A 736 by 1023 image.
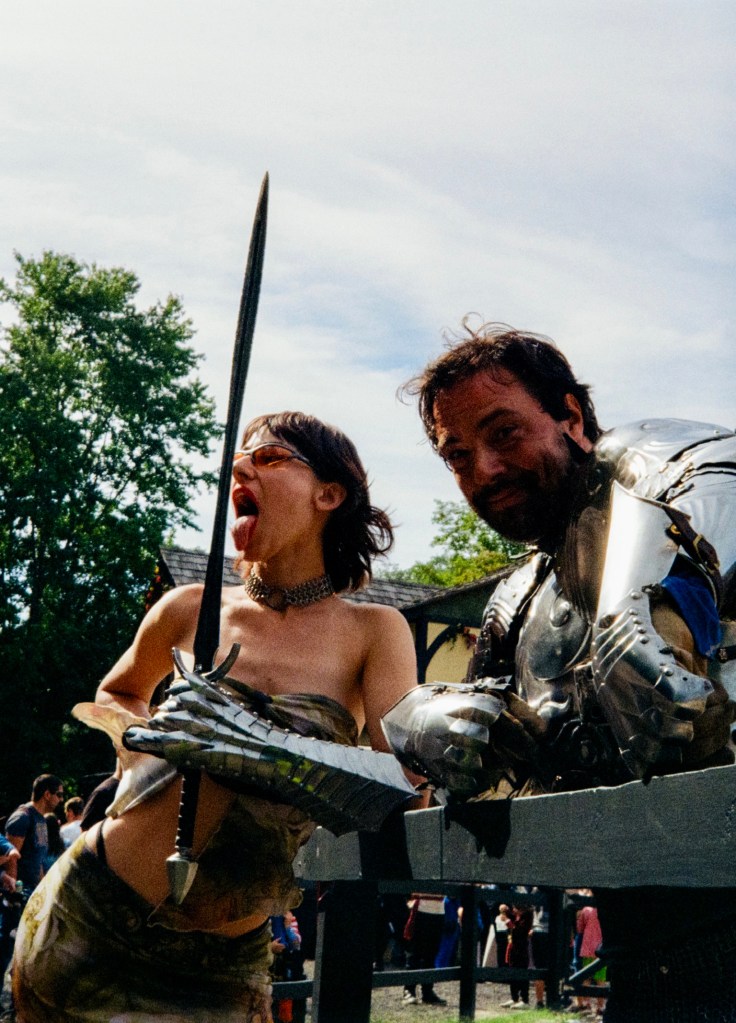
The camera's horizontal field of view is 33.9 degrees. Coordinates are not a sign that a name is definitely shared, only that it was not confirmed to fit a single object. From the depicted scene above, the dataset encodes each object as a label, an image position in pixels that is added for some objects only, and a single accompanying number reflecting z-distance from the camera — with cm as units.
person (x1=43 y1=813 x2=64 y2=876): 875
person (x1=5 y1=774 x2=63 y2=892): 759
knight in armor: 160
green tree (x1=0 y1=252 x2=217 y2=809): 2320
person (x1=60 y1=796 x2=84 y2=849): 885
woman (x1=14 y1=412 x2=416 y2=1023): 226
